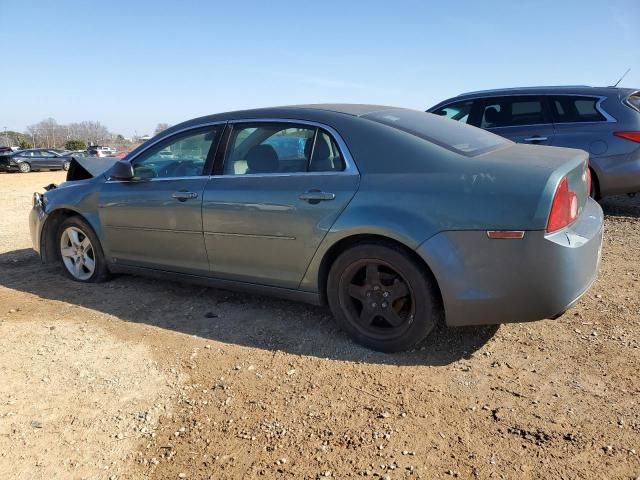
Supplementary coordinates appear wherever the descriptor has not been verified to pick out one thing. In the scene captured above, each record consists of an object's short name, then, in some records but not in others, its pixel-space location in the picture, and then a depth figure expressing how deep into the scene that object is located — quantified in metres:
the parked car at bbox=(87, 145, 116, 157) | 36.47
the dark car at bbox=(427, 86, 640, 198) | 6.07
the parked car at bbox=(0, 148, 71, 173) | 30.23
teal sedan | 2.79
